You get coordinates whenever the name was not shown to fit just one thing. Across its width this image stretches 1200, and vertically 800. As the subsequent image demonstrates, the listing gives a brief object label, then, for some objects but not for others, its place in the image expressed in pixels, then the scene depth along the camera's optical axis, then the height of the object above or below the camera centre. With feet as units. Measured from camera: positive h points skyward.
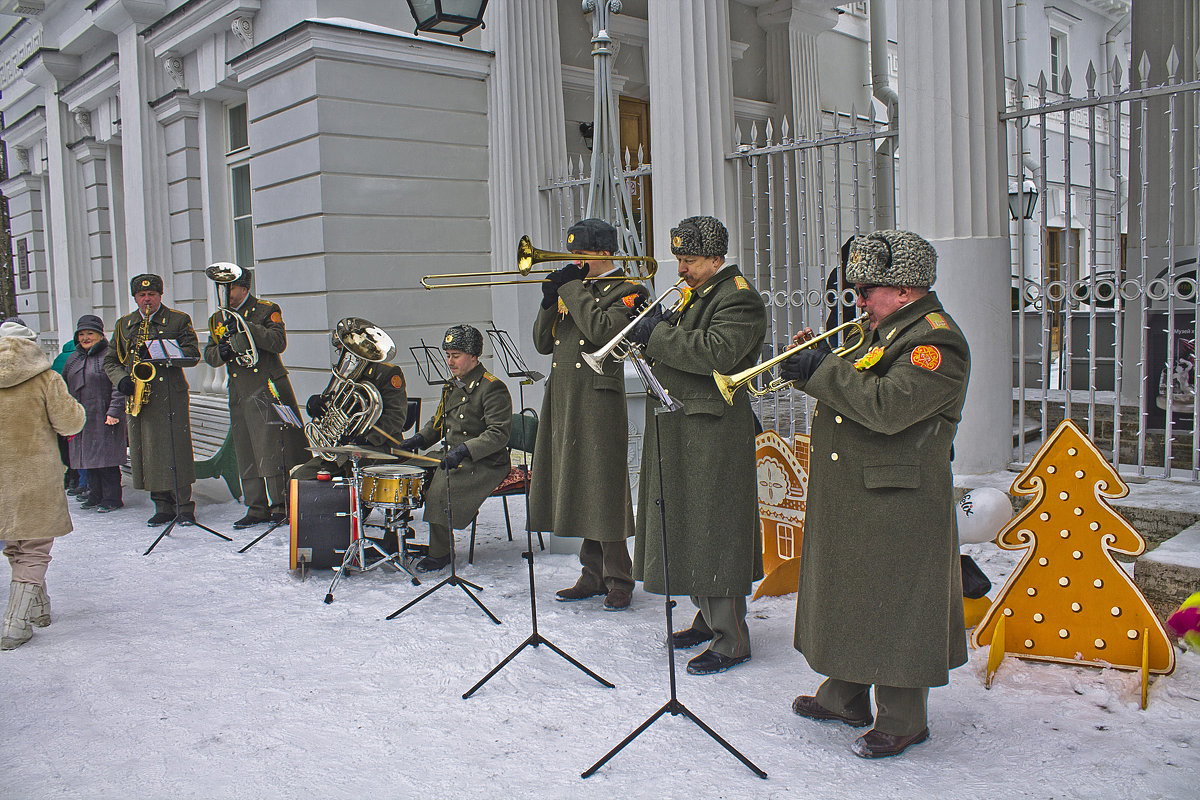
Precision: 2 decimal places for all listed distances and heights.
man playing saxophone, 23.35 -1.50
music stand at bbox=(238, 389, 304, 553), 21.67 -1.70
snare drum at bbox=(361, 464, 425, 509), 17.24 -2.62
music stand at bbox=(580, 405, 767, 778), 10.12 -4.47
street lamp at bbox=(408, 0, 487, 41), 18.98 +6.89
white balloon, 16.34 -3.27
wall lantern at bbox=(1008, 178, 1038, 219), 31.55 +4.76
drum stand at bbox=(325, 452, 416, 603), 17.56 -3.83
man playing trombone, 15.16 -1.43
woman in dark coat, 25.40 -1.88
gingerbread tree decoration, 11.88 -3.25
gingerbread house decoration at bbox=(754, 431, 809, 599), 16.03 -3.03
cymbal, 16.81 -1.95
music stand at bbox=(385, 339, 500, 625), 15.41 -4.26
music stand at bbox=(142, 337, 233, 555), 22.11 -0.21
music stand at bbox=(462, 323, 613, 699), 12.52 -4.39
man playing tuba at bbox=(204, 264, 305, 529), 22.17 -0.99
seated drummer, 18.01 -1.87
